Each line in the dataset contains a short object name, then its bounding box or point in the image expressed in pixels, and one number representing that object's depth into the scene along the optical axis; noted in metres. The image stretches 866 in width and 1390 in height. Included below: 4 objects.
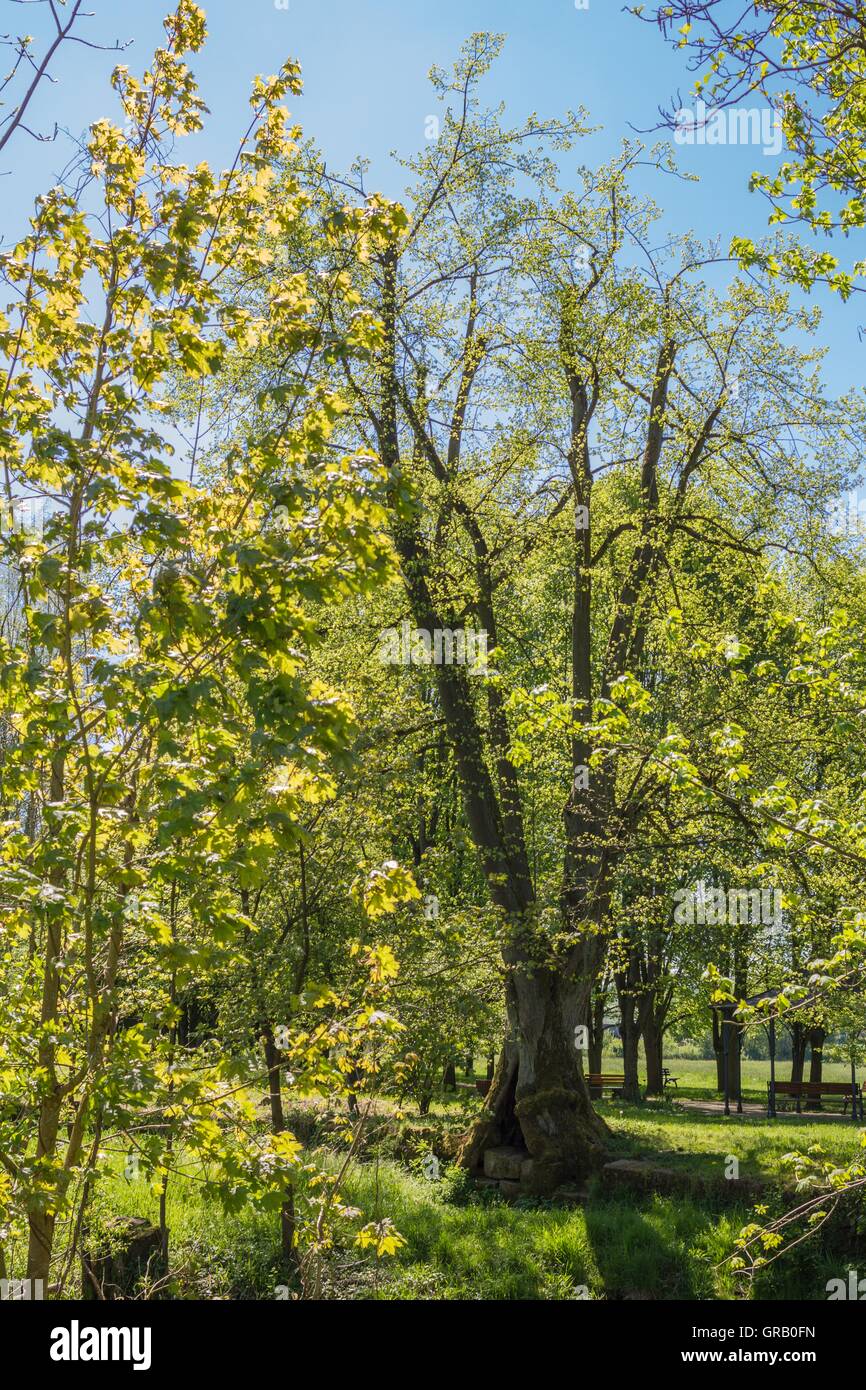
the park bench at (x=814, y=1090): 23.47
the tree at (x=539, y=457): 13.38
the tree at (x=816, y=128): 5.96
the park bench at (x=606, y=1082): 24.97
